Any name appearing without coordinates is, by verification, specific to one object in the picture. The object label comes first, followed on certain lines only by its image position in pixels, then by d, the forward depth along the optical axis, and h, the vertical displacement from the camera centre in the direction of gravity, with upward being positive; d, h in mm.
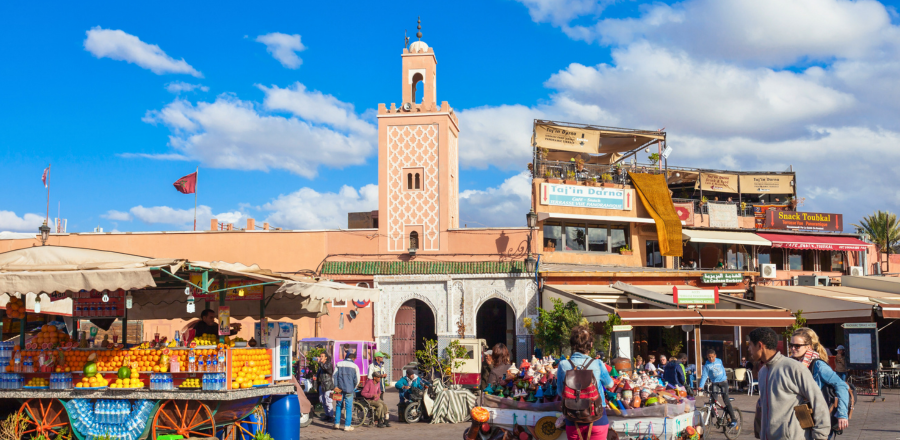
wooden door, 24391 -2418
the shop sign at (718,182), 30812 +3198
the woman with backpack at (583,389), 7399 -1240
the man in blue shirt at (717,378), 12086 -1846
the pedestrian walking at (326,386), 14406 -2340
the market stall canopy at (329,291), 10078 -368
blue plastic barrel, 10312 -2084
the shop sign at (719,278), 25250 -553
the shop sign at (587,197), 25250 +2194
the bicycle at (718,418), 11688 -2437
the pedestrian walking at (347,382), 12953 -2019
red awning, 27797 +683
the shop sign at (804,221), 28797 +1505
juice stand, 9125 -1342
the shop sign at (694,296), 19730 -913
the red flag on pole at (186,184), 27859 +2937
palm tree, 39438 +1607
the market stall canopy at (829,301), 21453 -1202
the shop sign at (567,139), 26531 +4350
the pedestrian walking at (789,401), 5500 -1018
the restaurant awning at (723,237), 26406 +848
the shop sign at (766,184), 31500 +3165
